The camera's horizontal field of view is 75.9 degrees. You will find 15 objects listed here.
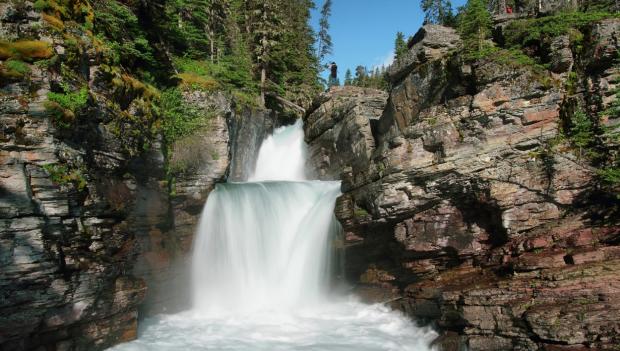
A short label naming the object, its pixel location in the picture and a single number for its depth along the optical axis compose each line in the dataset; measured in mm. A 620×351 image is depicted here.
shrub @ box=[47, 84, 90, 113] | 9594
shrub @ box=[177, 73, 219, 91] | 17281
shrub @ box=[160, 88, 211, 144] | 15758
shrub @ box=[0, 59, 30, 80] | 9000
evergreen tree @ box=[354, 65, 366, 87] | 46625
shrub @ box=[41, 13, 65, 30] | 10189
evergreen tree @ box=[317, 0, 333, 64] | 47031
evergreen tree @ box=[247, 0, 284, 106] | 27391
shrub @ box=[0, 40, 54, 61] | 9258
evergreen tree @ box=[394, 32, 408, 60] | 36431
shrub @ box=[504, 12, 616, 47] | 11930
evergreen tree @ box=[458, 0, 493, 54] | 13164
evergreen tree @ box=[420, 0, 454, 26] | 38562
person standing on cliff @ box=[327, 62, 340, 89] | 43700
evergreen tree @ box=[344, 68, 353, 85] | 51000
